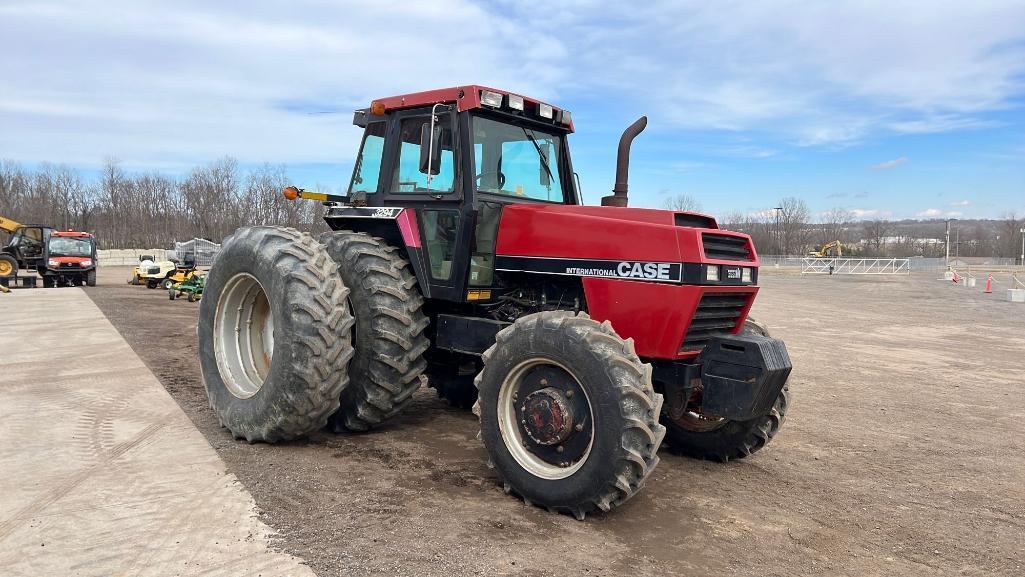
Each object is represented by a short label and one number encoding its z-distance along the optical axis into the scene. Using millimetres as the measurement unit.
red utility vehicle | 25984
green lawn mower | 20312
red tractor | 4188
